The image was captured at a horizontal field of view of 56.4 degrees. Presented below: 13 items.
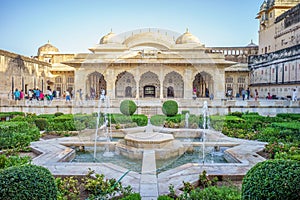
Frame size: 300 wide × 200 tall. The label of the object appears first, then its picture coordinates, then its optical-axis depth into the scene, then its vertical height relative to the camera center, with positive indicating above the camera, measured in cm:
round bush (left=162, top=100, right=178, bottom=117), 1409 -72
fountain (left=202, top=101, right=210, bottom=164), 1231 -118
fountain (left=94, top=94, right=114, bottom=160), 772 -155
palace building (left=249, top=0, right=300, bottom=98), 2400 +397
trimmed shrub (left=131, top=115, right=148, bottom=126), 1295 -126
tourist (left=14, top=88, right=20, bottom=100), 1905 -13
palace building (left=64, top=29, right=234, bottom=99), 2281 +228
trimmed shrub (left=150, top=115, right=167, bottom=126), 1289 -122
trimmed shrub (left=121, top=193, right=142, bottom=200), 371 -138
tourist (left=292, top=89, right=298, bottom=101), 2054 +6
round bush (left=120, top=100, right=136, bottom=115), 1447 -72
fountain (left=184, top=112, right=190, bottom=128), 1275 -125
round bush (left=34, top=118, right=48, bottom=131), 1177 -127
